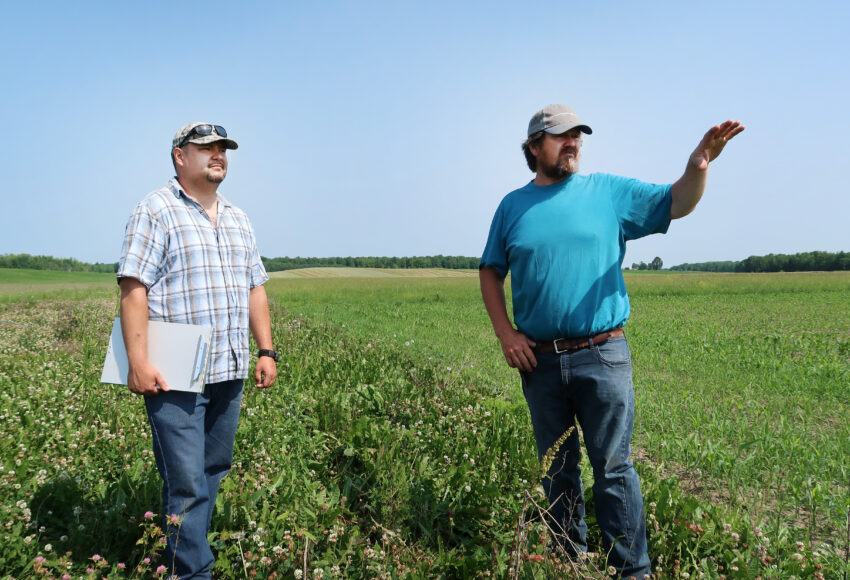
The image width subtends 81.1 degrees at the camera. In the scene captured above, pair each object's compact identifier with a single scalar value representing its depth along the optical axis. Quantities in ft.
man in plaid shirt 7.52
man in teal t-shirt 8.23
